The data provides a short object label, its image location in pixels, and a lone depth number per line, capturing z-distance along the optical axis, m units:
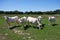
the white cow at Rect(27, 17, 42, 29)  8.58
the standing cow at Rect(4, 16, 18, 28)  9.26
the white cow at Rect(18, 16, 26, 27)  9.16
